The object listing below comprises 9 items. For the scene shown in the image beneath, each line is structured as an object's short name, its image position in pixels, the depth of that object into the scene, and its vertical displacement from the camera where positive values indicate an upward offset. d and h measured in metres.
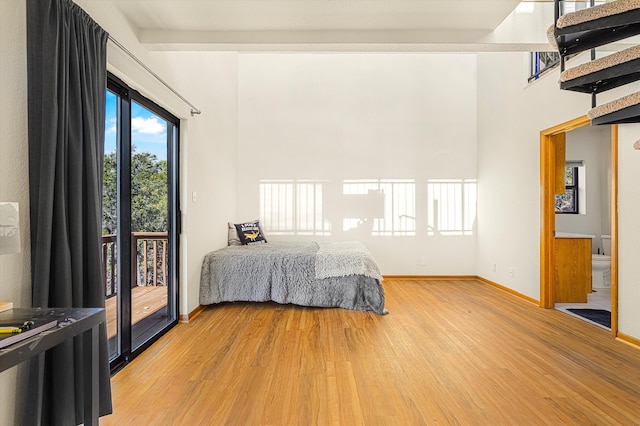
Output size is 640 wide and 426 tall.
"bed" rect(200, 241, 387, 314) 3.83 -0.76
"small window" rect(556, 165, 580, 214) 5.61 +0.29
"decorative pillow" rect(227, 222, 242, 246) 4.89 -0.34
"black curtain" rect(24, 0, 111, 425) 1.51 +0.10
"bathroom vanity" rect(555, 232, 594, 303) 3.99 -0.65
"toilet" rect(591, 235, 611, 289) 4.64 -0.82
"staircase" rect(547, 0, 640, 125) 2.01 +1.11
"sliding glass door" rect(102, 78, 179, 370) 2.47 -0.06
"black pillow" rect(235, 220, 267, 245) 4.91 -0.30
